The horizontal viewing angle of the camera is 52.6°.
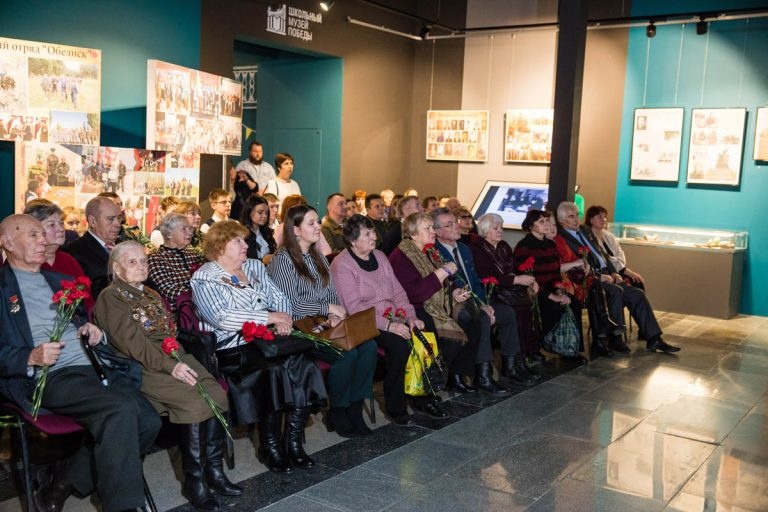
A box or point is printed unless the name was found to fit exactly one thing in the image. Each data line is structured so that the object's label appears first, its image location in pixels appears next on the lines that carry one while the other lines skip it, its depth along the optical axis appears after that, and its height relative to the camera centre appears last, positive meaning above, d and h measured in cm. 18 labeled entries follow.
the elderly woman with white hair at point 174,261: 466 -59
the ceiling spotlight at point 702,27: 995 +209
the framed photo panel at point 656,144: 1070 +61
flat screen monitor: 1184 -29
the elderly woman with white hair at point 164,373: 366 -99
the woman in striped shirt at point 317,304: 480 -83
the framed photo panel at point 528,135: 1188 +72
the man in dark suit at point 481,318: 598 -108
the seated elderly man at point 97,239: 477 -49
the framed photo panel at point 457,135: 1248 +70
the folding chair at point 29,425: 334 -117
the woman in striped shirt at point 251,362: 417 -104
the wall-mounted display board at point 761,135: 1005 +75
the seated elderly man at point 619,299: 771 -112
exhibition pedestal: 980 -111
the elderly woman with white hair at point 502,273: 647 -77
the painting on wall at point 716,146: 1026 +60
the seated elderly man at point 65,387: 332 -101
